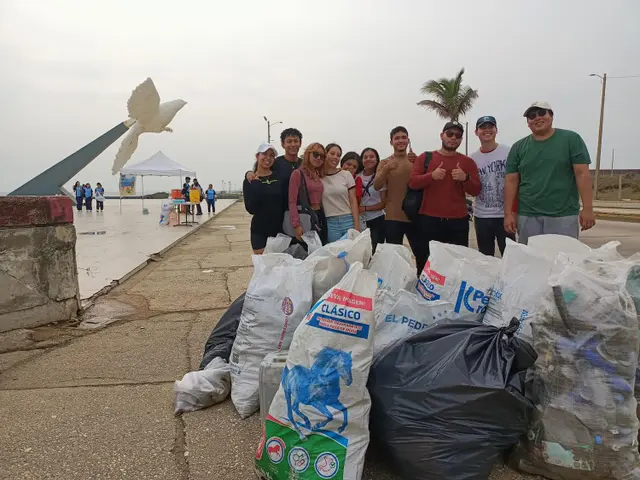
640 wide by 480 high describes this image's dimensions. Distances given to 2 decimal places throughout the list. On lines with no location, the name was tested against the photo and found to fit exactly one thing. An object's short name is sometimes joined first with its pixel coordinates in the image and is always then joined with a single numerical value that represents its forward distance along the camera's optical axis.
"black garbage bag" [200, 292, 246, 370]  2.94
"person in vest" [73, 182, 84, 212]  24.94
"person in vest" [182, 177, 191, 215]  22.56
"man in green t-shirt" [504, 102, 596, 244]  3.14
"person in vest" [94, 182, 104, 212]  24.19
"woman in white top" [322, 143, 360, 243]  3.98
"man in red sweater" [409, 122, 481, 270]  3.61
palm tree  28.16
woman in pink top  3.71
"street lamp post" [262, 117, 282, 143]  34.06
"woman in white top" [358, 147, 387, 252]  4.41
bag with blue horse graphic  1.77
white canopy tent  18.77
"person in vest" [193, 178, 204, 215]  22.41
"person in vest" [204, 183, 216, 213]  24.92
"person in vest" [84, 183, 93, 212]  24.47
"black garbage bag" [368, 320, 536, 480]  1.81
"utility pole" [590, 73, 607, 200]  25.31
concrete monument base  3.86
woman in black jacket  3.79
